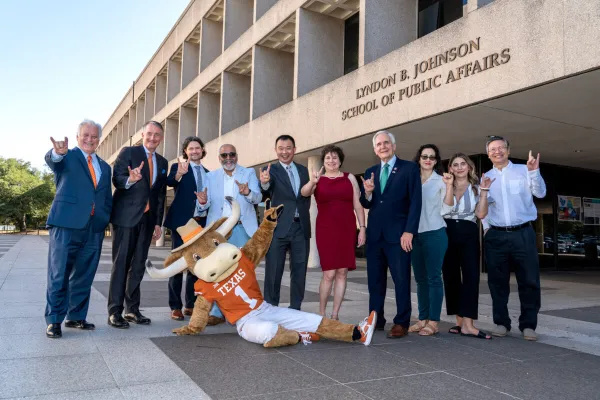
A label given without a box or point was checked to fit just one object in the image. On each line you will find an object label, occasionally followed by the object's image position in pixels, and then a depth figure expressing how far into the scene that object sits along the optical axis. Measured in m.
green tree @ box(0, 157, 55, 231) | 66.12
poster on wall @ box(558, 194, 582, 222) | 15.55
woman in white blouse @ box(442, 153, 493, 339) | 4.88
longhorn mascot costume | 4.14
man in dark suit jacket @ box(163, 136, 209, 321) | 5.36
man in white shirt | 4.87
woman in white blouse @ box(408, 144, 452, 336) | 4.89
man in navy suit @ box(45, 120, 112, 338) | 4.33
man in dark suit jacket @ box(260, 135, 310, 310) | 5.00
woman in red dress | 4.98
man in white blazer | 5.19
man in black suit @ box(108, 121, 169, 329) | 4.83
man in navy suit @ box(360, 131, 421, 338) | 4.72
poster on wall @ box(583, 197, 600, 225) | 16.09
